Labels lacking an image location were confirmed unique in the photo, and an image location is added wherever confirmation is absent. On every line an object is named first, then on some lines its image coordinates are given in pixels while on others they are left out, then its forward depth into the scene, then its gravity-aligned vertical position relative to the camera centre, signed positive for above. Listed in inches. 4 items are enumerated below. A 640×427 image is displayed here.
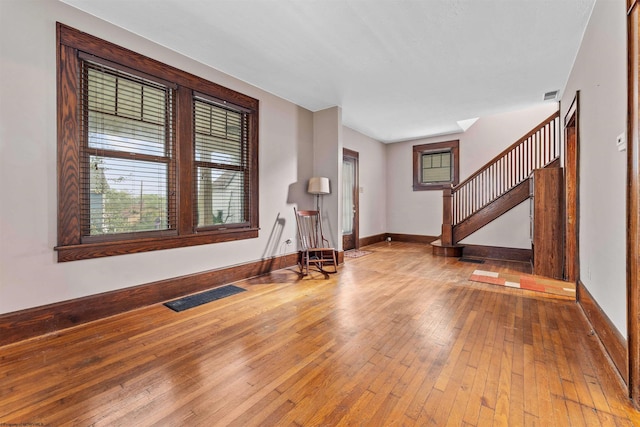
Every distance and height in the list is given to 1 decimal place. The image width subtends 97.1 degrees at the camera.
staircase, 199.8 +19.3
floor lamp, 185.6 +17.5
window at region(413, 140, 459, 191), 273.7 +47.3
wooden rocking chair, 175.9 -22.4
